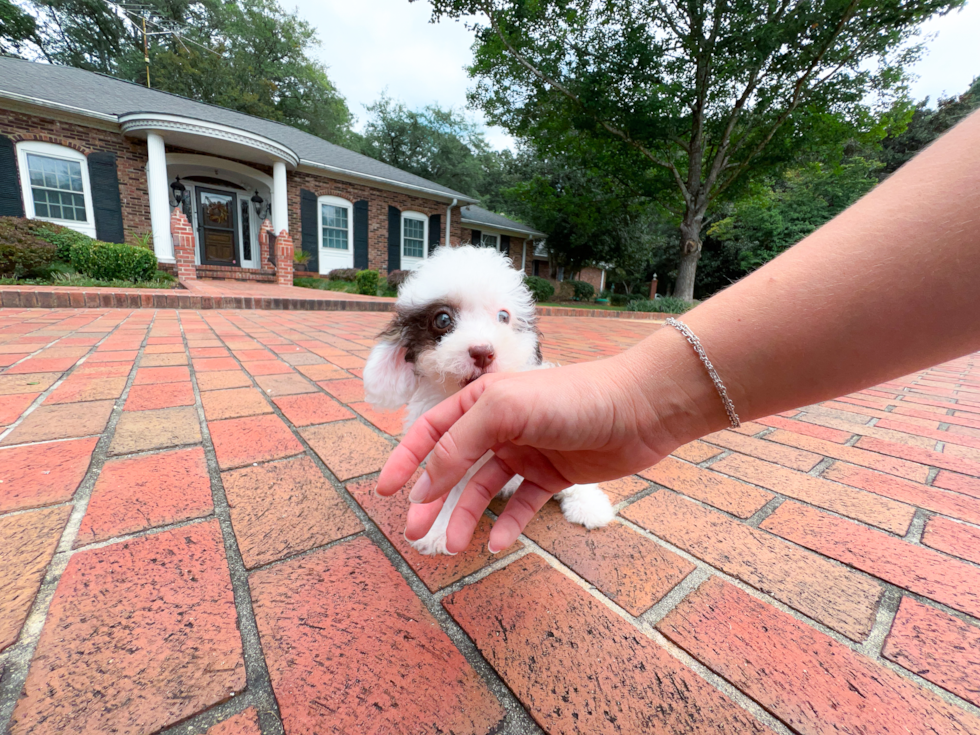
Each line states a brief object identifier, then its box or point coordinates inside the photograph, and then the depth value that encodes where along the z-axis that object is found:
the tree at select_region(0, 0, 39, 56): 18.47
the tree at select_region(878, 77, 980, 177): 22.77
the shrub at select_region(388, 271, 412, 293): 11.04
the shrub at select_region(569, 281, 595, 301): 17.89
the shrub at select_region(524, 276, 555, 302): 14.27
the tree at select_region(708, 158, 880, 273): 17.86
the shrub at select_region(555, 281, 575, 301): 18.02
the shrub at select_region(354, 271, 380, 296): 10.26
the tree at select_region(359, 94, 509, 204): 24.55
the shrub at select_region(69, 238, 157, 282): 7.15
